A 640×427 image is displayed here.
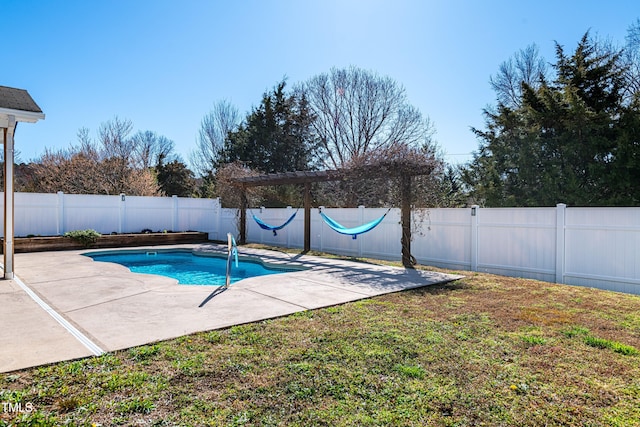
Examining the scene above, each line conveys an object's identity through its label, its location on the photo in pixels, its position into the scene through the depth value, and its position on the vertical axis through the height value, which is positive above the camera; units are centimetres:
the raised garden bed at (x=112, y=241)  1103 -105
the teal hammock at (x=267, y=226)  1181 -48
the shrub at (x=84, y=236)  1191 -86
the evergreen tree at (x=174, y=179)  2270 +185
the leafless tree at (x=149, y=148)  2281 +421
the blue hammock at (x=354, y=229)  904 -41
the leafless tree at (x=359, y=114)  1984 +519
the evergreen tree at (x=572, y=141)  1070 +226
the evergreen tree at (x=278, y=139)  2172 +408
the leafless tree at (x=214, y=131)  2466 +513
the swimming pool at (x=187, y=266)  872 -148
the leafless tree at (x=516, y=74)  1702 +631
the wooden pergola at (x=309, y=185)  856 +73
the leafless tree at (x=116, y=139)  2114 +396
